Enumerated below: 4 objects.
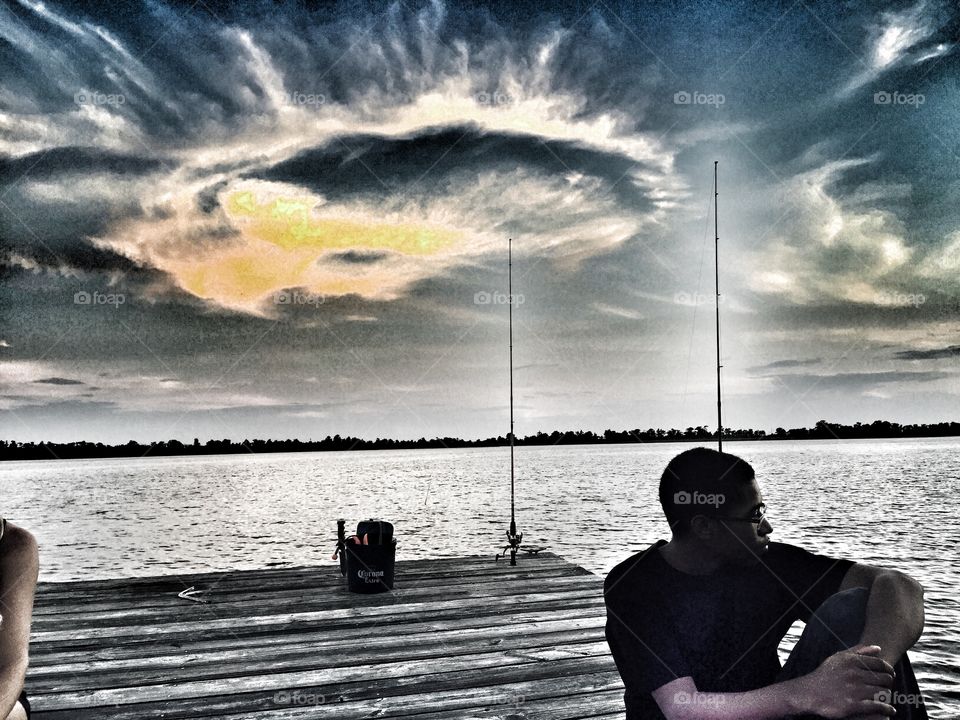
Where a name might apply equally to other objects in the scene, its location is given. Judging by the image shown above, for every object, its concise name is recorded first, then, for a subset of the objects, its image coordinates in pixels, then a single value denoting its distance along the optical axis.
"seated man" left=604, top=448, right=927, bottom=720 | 1.48
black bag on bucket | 5.11
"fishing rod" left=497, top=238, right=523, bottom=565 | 6.22
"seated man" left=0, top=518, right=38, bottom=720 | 1.60
